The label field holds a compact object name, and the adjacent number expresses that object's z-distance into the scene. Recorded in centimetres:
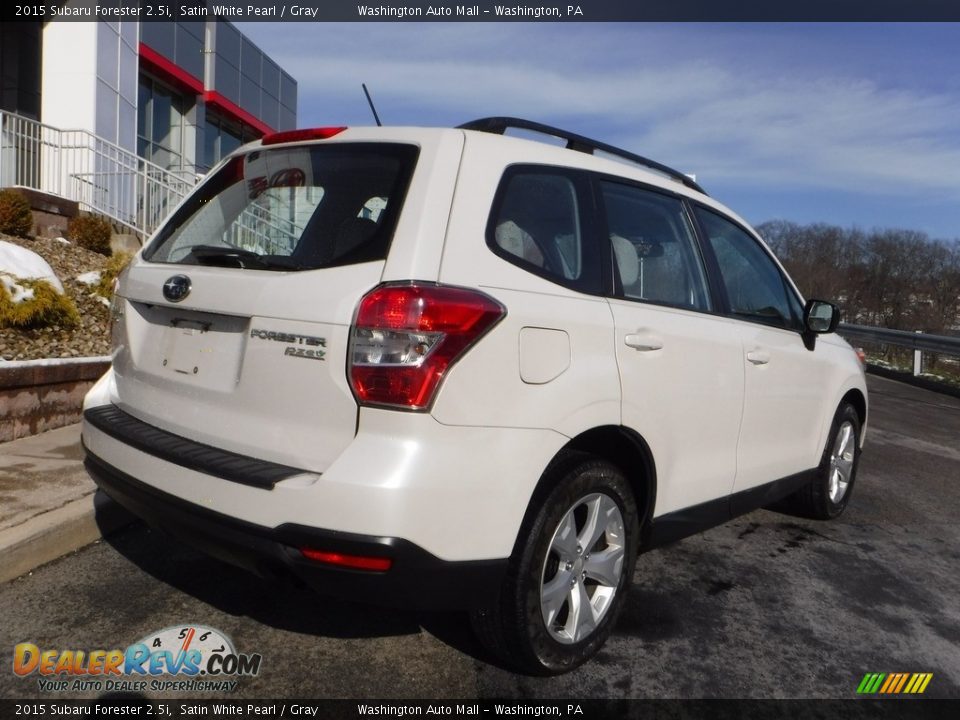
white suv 233
